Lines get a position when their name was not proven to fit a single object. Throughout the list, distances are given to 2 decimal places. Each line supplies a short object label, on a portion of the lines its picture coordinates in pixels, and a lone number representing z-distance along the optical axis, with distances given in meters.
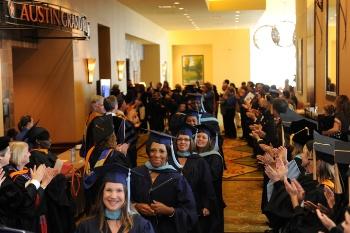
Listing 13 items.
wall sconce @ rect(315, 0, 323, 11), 11.91
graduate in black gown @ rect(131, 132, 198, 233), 4.72
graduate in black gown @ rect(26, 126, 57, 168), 6.48
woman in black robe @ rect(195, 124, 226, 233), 6.44
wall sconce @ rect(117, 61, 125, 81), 19.00
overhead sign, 9.77
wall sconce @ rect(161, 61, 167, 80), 30.25
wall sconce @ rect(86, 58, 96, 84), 15.04
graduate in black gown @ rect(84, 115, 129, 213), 6.26
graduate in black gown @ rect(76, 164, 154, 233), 3.46
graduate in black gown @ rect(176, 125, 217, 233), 5.68
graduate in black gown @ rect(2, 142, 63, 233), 5.21
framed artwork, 35.47
